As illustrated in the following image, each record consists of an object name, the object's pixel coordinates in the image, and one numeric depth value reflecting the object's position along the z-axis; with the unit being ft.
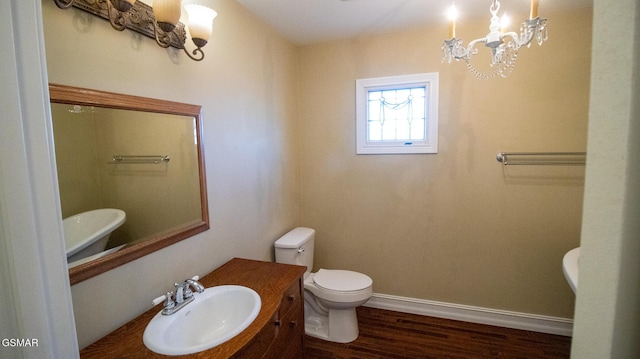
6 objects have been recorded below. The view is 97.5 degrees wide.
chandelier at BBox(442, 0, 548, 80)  3.63
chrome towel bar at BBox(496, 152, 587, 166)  6.75
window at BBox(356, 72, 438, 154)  7.72
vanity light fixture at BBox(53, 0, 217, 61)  3.38
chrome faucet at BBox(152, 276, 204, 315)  3.96
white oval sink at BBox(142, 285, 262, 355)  3.40
